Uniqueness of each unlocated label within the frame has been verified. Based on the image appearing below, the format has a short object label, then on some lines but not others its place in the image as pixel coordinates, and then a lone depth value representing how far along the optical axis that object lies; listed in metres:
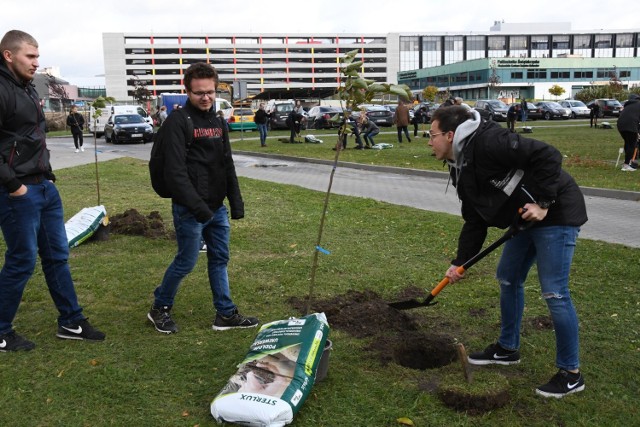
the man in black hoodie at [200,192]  4.00
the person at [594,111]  31.23
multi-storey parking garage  127.76
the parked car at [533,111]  44.22
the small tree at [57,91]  51.06
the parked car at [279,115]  35.69
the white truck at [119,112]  33.85
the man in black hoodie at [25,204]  3.79
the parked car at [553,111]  43.50
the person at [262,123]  24.34
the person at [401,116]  23.30
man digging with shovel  3.15
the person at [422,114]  34.50
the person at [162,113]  34.91
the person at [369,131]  21.89
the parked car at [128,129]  29.30
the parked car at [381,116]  34.28
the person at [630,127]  13.68
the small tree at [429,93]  79.98
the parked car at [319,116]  34.94
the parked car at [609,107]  41.20
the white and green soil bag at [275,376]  3.04
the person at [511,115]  27.00
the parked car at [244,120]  36.03
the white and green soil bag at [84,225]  7.10
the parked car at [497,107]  39.62
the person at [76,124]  23.49
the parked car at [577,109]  44.91
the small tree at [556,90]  84.31
